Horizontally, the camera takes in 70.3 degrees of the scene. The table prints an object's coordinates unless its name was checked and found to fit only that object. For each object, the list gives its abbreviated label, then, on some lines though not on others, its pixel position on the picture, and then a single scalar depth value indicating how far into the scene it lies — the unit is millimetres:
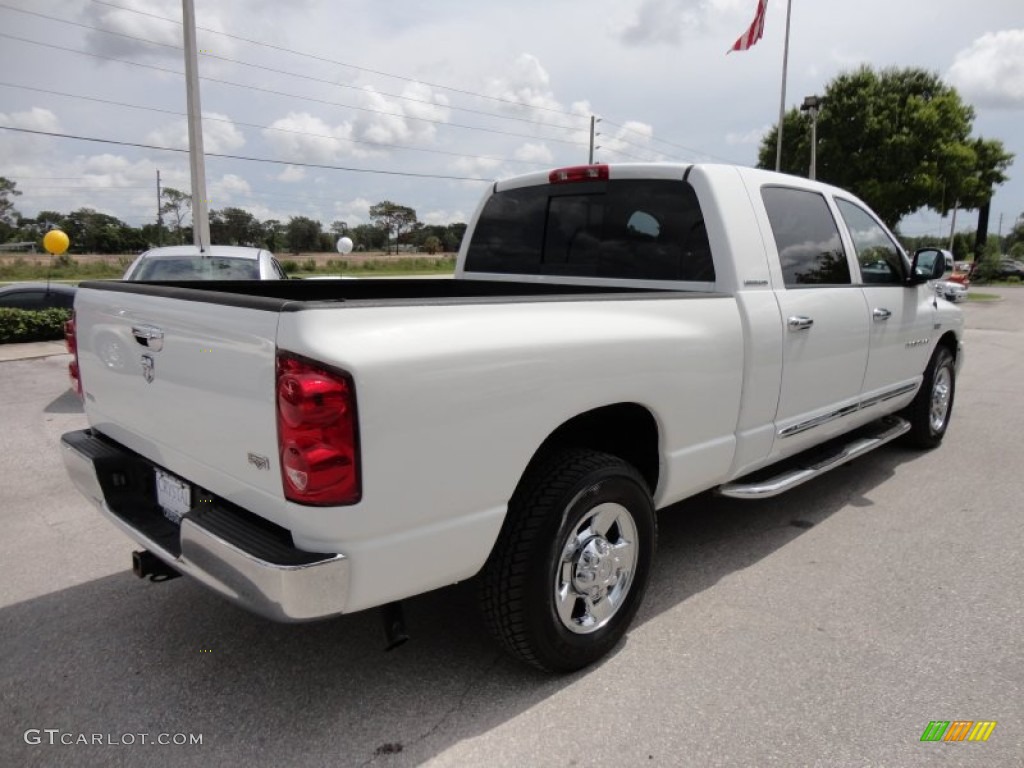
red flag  24250
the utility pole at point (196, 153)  16500
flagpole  28139
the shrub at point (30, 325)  11734
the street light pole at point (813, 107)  28500
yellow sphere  14430
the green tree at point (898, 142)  31891
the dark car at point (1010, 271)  47409
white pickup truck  1970
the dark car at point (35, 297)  12511
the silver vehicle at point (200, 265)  7801
